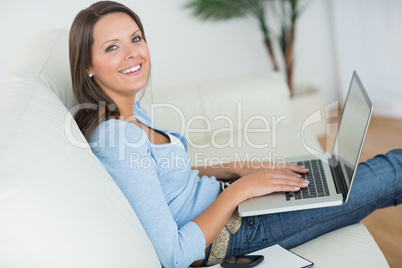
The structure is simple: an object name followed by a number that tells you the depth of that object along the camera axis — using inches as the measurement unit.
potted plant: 117.6
